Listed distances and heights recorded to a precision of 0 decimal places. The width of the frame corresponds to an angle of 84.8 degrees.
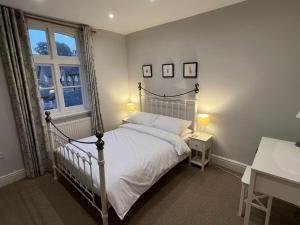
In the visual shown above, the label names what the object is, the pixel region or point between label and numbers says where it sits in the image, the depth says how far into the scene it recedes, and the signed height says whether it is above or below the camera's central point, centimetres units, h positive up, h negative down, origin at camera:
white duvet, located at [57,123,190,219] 165 -95
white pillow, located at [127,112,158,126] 316 -74
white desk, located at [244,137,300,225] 129 -76
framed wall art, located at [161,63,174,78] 314 +19
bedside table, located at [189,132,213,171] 265 -107
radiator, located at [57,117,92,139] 303 -86
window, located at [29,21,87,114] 271 +27
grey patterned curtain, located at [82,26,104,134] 303 +9
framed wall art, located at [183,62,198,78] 283 +17
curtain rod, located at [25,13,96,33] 246 +98
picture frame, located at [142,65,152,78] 348 +20
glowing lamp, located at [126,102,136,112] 378 -59
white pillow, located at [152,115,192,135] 275 -76
